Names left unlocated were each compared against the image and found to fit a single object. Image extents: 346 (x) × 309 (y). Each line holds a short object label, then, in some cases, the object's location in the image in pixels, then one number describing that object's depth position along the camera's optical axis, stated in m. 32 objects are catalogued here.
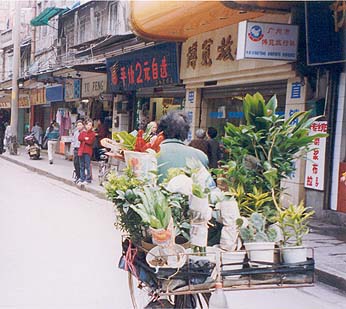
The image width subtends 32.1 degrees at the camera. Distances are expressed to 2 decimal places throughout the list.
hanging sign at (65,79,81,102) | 24.88
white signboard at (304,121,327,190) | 10.61
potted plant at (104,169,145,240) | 3.74
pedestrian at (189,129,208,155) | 11.16
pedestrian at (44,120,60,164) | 22.56
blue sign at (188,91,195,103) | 15.66
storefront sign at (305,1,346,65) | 9.95
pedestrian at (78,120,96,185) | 15.20
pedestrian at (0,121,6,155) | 27.25
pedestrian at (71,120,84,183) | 15.98
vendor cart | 3.44
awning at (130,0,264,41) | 12.04
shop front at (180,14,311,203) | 10.82
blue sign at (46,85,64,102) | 26.99
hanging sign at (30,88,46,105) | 30.30
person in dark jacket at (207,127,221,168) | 11.23
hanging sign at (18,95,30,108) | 34.18
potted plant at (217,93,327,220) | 3.86
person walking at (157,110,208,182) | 4.28
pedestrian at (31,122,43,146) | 27.09
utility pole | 27.20
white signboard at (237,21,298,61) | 10.57
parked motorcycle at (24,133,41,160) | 24.67
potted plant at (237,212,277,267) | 3.59
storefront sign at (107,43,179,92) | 16.23
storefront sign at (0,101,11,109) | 39.88
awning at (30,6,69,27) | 27.26
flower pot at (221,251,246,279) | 3.55
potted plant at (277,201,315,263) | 3.75
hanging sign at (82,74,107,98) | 22.23
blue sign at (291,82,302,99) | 11.30
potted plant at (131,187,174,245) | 3.48
